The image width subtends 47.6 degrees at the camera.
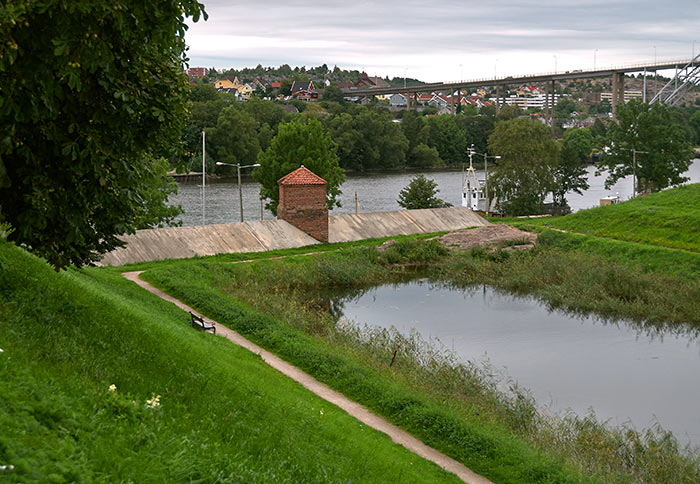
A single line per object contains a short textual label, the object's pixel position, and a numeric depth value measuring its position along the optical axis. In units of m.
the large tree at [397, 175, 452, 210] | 66.56
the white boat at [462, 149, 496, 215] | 70.75
